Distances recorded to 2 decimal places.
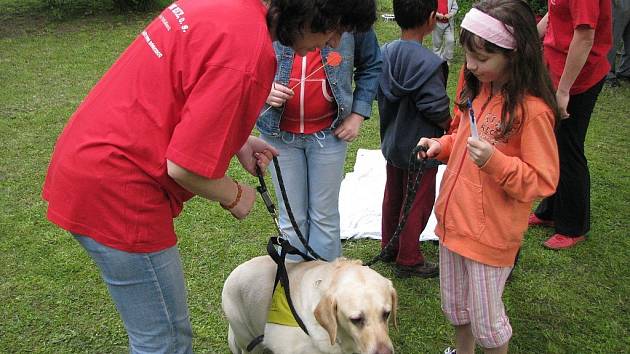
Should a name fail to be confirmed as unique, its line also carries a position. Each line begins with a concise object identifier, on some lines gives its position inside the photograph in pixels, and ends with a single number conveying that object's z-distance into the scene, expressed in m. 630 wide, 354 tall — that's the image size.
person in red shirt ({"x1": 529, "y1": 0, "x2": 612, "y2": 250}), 3.29
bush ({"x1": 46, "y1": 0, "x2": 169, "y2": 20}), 11.56
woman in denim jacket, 2.83
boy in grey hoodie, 3.30
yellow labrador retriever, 2.25
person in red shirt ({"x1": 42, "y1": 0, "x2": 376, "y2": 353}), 1.56
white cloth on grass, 4.37
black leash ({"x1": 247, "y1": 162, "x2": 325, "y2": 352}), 2.40
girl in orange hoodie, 2.24
